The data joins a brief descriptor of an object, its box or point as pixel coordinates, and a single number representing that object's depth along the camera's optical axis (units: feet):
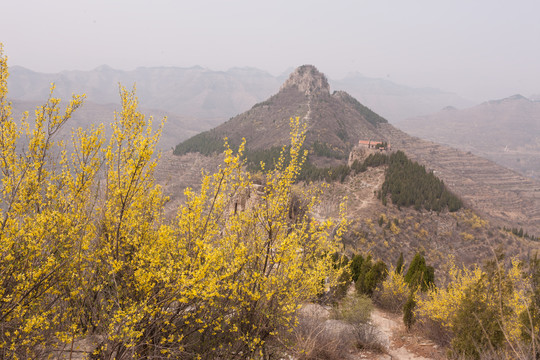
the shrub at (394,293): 63.32
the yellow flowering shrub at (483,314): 30.68
